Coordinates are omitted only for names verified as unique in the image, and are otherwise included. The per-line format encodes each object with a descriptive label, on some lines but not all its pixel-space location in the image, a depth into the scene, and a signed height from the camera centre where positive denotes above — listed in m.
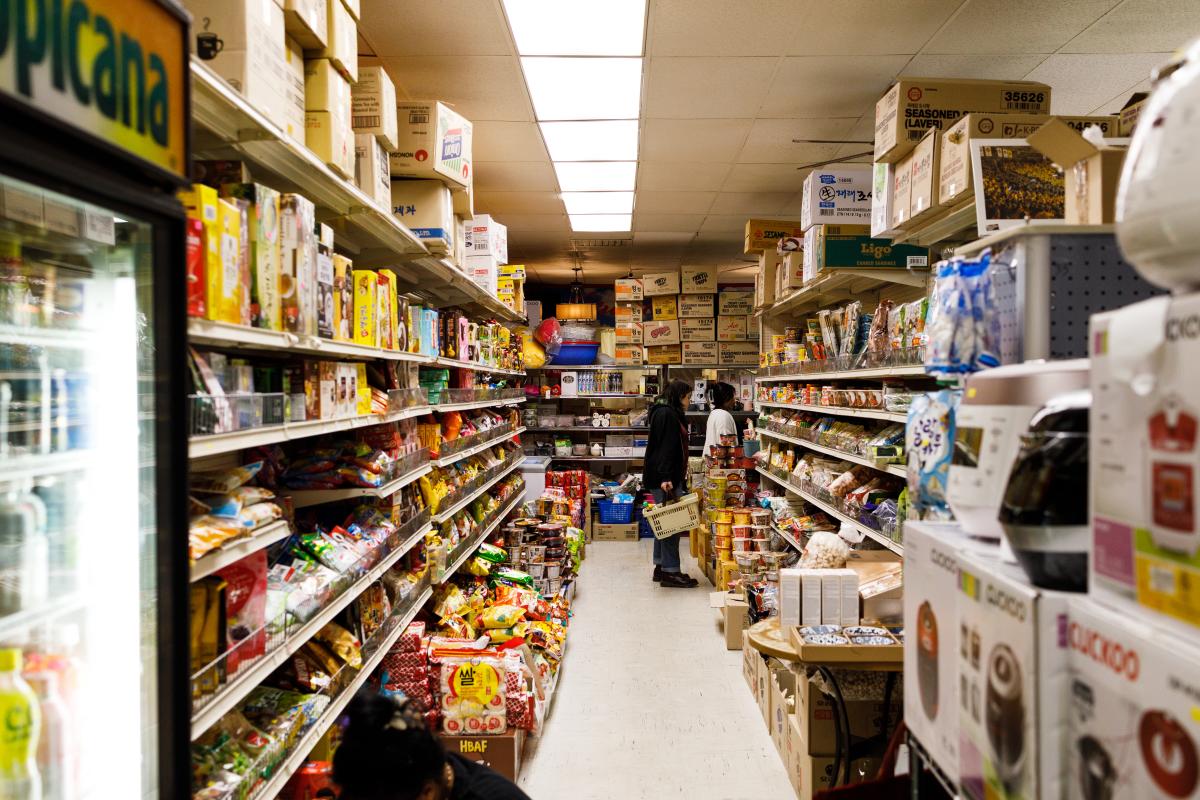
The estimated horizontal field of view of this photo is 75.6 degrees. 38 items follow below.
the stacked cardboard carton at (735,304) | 9.83 +1.04
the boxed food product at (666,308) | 9.88 +0.99
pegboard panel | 1.62 +0.21
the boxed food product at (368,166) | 3.06 +0.88
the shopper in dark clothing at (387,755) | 1.70 -0.82
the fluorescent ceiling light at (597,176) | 5.96 +1.70
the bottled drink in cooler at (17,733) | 1.41 -0.64
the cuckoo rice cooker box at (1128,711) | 0.82 -0.38
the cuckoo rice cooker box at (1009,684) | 1.05 -0.44
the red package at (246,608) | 1.99 -0.59
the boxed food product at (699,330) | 9.84 +0.71
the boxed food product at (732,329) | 9.77 +0.72
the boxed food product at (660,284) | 9.61 +1.27
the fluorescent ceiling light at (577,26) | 3.46 +1.70
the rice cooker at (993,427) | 1.27 -0.07
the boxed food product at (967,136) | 2.86 +0.95
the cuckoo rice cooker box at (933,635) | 1.37 -0.47
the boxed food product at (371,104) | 3.14 +1.15
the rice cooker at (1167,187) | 0.86 +0.23
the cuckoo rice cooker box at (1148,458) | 0.86 -0.09
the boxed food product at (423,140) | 3.79 +1.21
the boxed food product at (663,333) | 9.91 +0.68
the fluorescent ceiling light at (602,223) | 7.81 +1.71
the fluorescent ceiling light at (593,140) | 5.06 +1.69
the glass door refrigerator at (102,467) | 1.21 -0.15
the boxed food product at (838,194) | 5.05 +1.26
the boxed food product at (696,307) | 9.77 +1.00
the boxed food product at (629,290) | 9.82 +1.22
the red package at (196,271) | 1.72 +0.26
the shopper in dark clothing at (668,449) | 7.54 -0.62
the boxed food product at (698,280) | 9.49 +1.30
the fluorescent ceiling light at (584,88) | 4.11 +1.69
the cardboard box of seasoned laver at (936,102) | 3.43 +1.27
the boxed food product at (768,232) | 7.12 +1.41
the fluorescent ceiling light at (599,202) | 6.91 +1.70
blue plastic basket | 9.66 -1.60
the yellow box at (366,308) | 2.99 +0.31
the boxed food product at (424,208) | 3.92 +0.91
